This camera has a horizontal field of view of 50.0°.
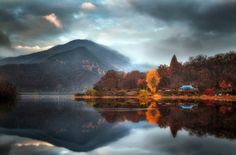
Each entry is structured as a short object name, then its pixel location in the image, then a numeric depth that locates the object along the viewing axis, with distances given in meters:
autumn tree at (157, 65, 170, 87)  131.50
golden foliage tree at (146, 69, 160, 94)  118.00
